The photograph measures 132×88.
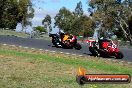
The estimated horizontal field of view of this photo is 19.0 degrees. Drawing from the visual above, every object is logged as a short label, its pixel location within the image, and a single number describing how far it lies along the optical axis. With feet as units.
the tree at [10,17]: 265.40
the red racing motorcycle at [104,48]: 80.10
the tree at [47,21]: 497.99
